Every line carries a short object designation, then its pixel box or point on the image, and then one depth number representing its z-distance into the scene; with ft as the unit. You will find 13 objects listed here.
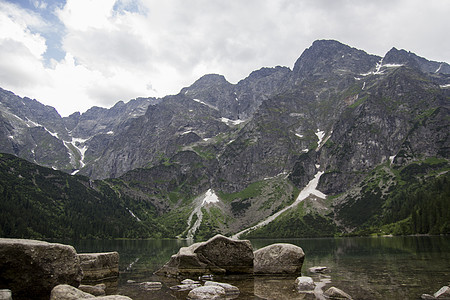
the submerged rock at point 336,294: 64.23
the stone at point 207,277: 103.11
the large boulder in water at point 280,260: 110.83
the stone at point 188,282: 90.76
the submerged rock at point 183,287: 81.16
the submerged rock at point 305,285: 78.54
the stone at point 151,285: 85.73
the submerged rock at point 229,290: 74.55
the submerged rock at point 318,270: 115.99
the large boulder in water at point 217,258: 110.22
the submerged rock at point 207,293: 67.82
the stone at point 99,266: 101.09
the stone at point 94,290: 75.46
